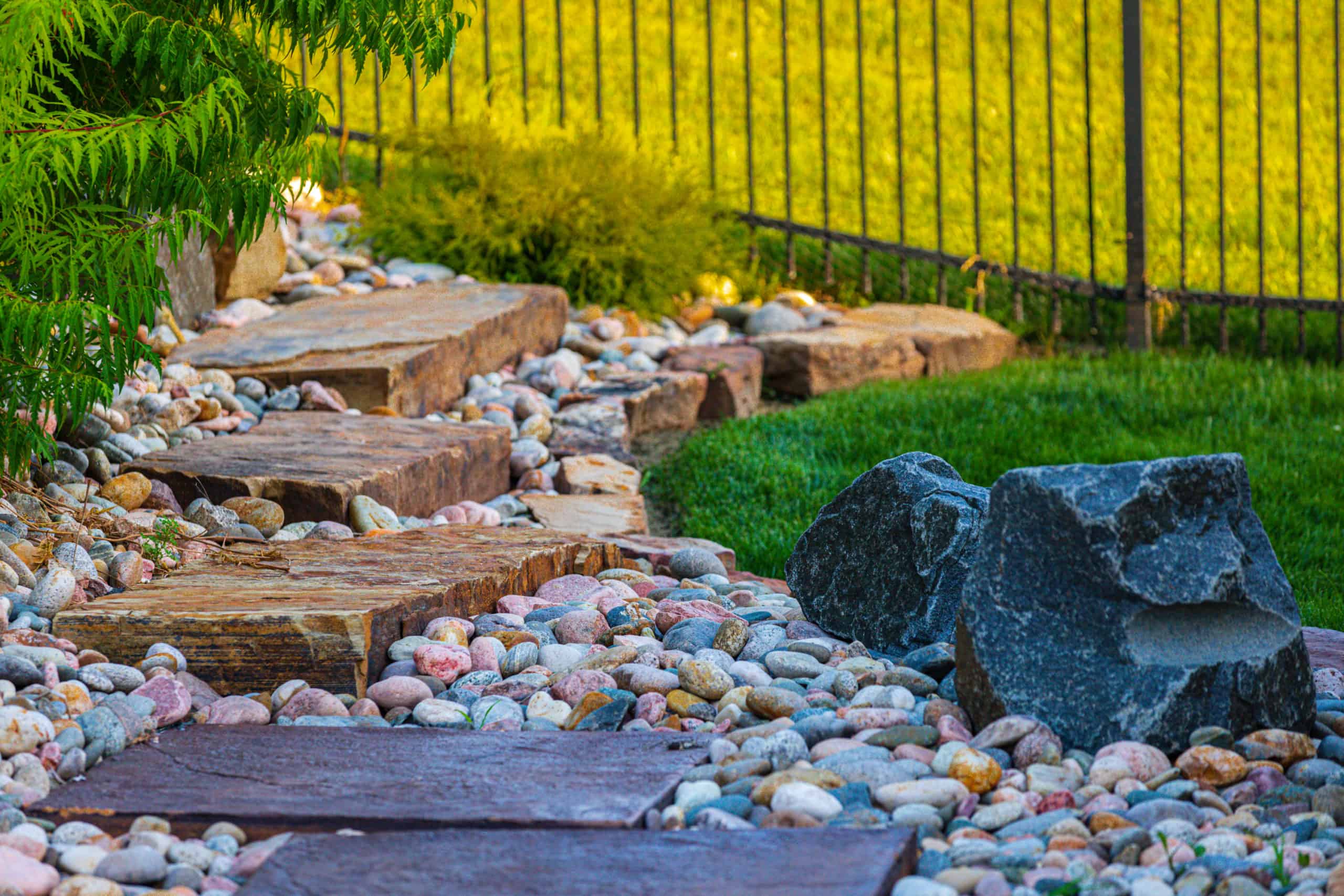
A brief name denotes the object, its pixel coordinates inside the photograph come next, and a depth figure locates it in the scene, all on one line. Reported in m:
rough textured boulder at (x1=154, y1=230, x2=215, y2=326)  9.73
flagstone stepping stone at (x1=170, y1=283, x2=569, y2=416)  9.13
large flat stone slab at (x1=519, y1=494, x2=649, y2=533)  8.16
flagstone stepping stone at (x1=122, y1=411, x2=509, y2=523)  7.04
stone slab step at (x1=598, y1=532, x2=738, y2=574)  7.22
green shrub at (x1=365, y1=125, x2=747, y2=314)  11.73
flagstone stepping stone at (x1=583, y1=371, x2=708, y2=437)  10.14
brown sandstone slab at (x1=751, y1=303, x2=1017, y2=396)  11.25
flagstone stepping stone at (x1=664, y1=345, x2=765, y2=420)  10.72
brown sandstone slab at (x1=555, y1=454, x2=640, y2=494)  8.77
